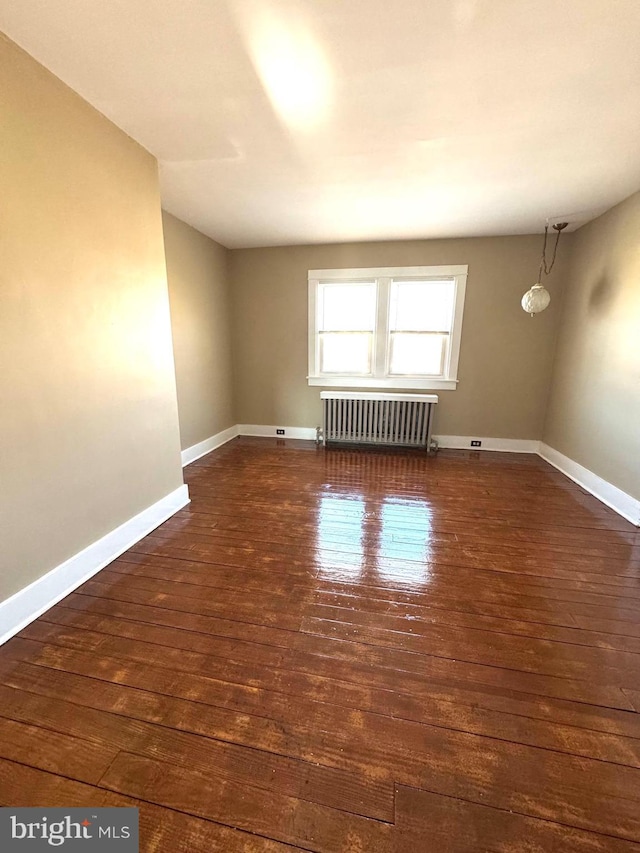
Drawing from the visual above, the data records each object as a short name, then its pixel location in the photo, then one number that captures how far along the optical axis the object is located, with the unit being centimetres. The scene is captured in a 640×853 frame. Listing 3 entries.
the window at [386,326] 433
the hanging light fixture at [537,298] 357
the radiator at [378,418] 437
